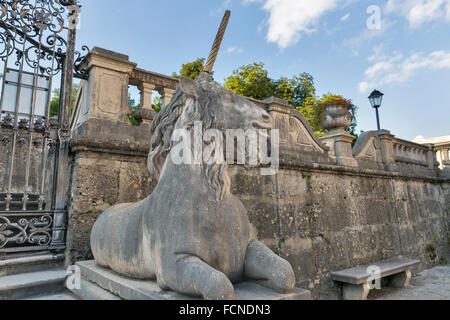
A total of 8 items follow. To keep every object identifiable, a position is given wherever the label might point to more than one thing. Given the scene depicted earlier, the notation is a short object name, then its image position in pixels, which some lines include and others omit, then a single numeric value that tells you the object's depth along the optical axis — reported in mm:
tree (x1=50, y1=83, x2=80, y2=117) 15067
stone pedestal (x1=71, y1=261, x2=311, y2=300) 1518
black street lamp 7148
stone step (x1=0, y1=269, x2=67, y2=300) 2209
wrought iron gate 2719
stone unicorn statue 1559
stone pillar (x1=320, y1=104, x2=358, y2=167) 5414
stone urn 5461
